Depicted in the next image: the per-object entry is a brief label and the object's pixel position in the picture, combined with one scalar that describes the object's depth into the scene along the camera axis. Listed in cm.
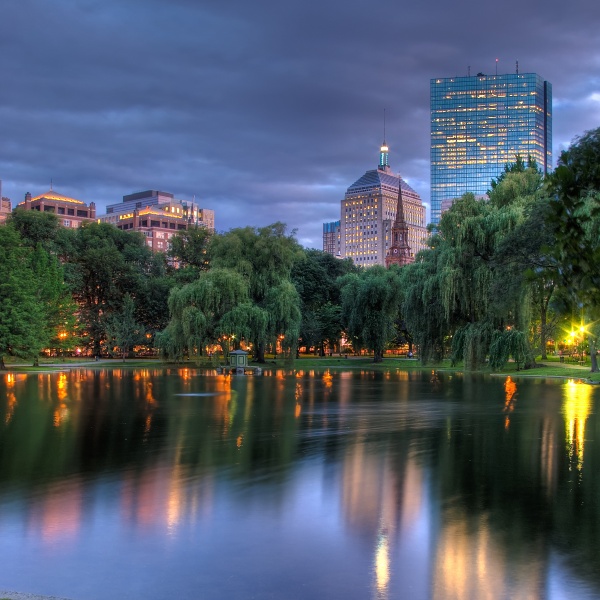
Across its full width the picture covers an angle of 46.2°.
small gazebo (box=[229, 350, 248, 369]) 5266
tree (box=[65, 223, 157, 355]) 8512
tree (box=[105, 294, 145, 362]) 7919
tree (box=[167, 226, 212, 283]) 9388
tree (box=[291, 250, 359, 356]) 8206
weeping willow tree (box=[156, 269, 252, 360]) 5825
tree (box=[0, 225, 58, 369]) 5469
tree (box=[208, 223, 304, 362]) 6225
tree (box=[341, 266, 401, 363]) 7006
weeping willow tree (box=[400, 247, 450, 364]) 5122
